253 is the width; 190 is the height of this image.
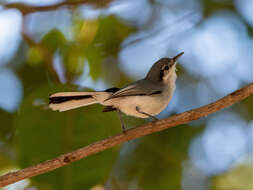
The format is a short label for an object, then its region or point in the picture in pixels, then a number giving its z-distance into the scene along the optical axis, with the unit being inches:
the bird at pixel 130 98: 235.6
